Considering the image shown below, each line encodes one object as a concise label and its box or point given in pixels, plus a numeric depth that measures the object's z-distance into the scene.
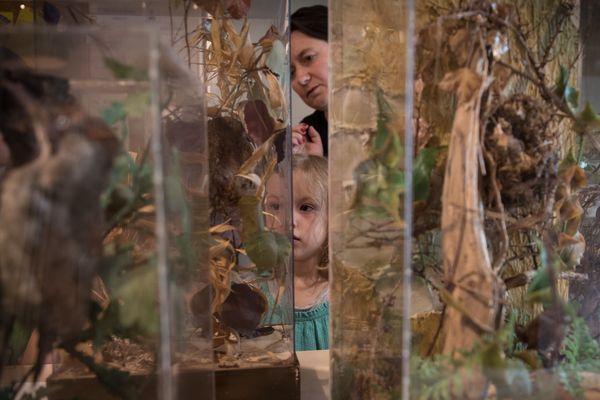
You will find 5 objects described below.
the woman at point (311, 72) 1.41
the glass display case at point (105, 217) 0.47
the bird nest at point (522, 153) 0.60
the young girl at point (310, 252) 1.31
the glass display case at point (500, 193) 0.58
